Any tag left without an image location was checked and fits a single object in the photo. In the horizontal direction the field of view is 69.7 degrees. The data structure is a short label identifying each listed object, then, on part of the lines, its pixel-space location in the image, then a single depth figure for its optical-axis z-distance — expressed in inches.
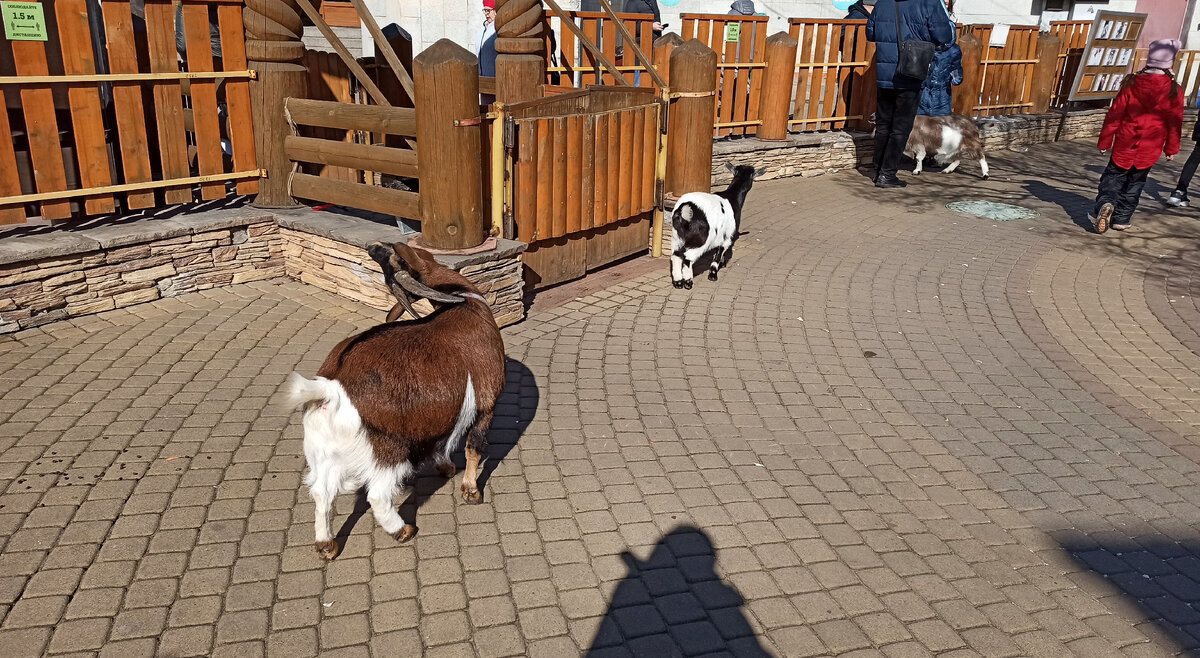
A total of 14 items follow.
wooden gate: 260.5
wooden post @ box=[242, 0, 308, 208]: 269.1
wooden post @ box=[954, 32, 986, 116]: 536.1
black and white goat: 292.7
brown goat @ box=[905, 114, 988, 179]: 497.0
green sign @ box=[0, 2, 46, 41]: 223.8
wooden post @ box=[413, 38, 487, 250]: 227.3
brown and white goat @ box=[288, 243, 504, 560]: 133.3
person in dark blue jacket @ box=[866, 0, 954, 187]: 427.5
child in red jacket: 364.5
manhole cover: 418.9
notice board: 566.3
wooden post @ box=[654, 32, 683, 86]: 401.4
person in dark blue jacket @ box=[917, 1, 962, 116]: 486.9
